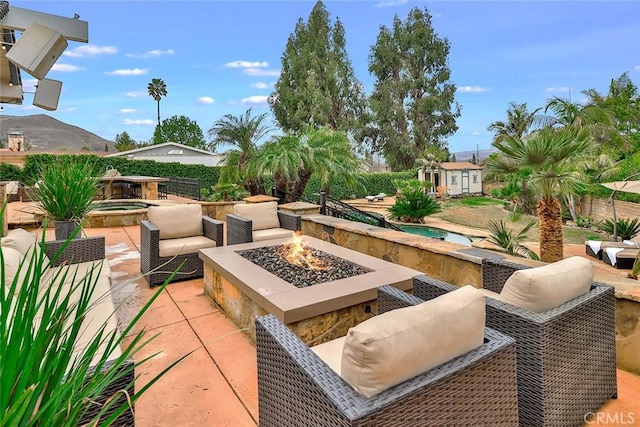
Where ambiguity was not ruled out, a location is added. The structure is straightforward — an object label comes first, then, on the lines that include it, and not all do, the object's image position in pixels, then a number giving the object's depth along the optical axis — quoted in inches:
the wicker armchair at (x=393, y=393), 44.3
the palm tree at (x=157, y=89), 1572.3
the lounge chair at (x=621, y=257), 249.4
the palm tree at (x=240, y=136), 334.3
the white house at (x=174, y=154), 775.7
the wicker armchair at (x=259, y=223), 172.7
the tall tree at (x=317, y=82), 879.1
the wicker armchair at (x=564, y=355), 63.0
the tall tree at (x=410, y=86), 980.6
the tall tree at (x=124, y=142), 1244.0
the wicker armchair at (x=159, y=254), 147.6
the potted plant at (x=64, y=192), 138.8
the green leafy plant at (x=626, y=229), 365.4
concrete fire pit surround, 88.7
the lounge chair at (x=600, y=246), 282.7
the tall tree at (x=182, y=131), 1574.8
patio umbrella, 235.7
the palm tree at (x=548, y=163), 189.3
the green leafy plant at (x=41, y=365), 24.7
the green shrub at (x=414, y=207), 493.4
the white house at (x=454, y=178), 970.7
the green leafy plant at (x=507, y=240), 208.1
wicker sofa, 53.1
